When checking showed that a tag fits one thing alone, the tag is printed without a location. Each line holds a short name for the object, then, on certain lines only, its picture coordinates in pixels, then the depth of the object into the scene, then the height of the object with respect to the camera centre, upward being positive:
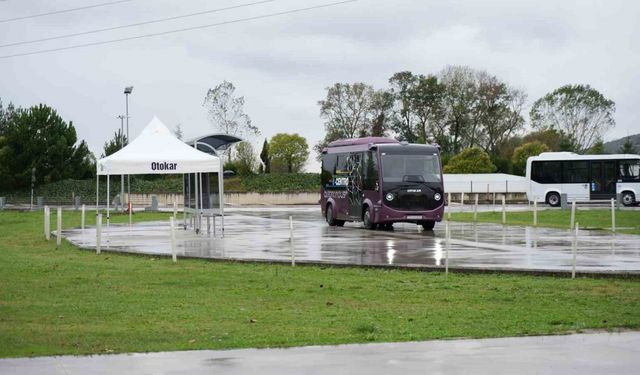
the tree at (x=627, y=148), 78.88 +3.71
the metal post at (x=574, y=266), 15.36 -1.28
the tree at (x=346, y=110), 79.81 +7.21
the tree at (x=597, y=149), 81.56 +3.79
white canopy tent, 27.61 +0.92
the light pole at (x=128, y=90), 63.28 +7.12
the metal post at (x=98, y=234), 21.30 -0.97
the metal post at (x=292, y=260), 17.81 -1.33
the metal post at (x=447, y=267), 16.14 -1.34
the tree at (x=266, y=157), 86.25 +3.32
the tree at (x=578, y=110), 86.62 +7.68
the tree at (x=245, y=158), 80.25 +3.09
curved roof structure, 31.14 +1.75
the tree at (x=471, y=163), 75.94 +2.34
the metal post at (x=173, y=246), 19.05 -1.11
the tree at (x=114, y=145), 81.79 +4.34
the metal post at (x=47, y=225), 26.94 -0.94
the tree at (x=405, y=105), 84.06 +7.97
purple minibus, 30.58 +0.24
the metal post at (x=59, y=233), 23.95 -1.06
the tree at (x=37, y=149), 76.94 +3.81
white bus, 55.59 +0.84
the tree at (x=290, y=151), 85.75 +3.89
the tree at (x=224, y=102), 77.81 +7.72
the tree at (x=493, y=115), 84.75 +7.10
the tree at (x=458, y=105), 84.94 +7.98
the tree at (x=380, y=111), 80.94 +7.27
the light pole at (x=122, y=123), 69.91 +5.48
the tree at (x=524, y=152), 80.88 +3.46
